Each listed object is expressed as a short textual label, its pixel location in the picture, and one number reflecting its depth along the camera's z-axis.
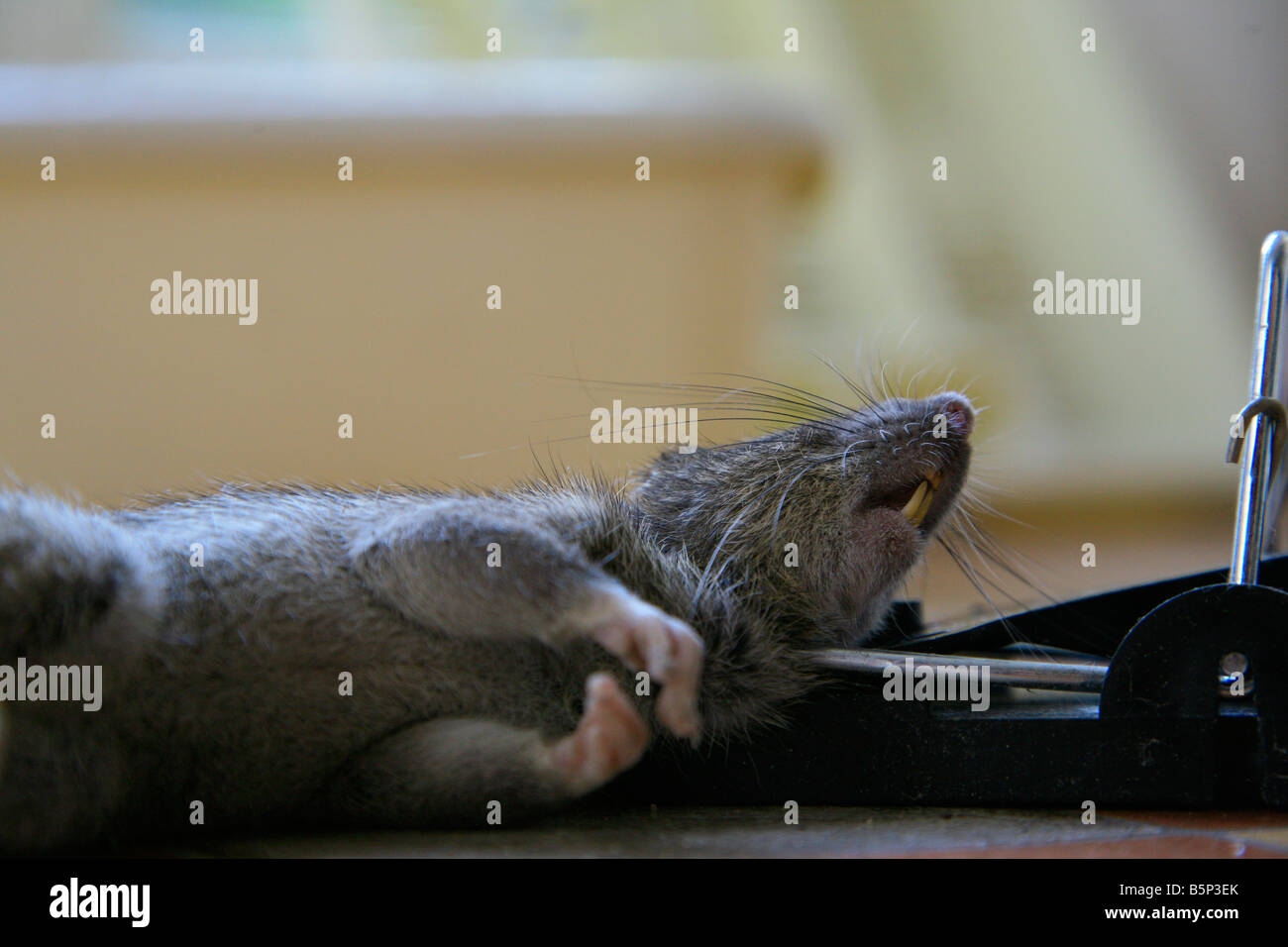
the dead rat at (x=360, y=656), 0.55
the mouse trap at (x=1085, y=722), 0.57
